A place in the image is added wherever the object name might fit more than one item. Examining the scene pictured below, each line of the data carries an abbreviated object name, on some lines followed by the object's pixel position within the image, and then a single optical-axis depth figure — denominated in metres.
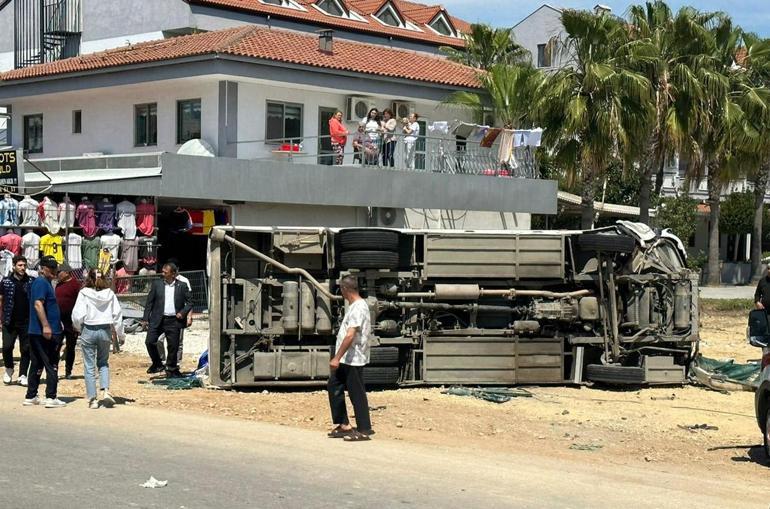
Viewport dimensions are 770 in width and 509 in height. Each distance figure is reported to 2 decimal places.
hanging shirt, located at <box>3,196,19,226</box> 26.08
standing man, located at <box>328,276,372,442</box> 12.12
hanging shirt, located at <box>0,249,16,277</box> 25.31
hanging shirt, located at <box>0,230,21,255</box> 25.62
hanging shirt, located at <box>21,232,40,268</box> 25.59
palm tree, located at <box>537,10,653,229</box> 31.30
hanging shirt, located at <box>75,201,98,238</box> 26.61
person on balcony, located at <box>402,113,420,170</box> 30.62
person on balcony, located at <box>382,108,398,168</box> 30.22
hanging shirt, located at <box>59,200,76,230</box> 25.97
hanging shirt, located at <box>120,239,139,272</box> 27.25
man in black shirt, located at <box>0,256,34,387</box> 15.89
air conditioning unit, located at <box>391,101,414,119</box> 35.19
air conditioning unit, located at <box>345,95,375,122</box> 33.93
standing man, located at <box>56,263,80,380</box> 16.72
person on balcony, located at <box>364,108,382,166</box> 30.11
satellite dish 30.64
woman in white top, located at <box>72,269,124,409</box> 14.20
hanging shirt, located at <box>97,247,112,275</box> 26.19
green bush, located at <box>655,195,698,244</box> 49.81
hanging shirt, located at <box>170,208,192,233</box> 29.62
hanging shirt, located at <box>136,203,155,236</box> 27.70
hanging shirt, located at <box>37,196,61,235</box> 26.09
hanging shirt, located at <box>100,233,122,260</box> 26.67
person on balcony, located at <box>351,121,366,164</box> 30.39
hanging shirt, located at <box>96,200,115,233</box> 27.14
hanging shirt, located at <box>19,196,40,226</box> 26.06
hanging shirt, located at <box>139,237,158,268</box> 27.61
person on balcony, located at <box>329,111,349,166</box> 29.83
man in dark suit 17.39
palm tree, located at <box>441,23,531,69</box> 45.31
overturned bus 16.59
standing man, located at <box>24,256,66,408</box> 14.24
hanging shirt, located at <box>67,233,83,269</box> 25.98
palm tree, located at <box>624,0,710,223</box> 32.94
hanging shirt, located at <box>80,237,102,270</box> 26.25
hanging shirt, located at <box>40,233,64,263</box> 25.86
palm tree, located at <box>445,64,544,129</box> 34.88
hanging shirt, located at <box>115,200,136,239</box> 27.42
